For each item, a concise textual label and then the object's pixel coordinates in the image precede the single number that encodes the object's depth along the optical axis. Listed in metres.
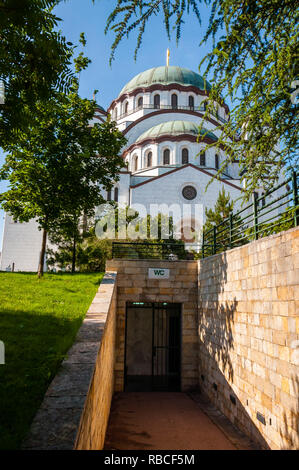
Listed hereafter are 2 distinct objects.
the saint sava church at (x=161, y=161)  32.25
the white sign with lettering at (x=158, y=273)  11.37
